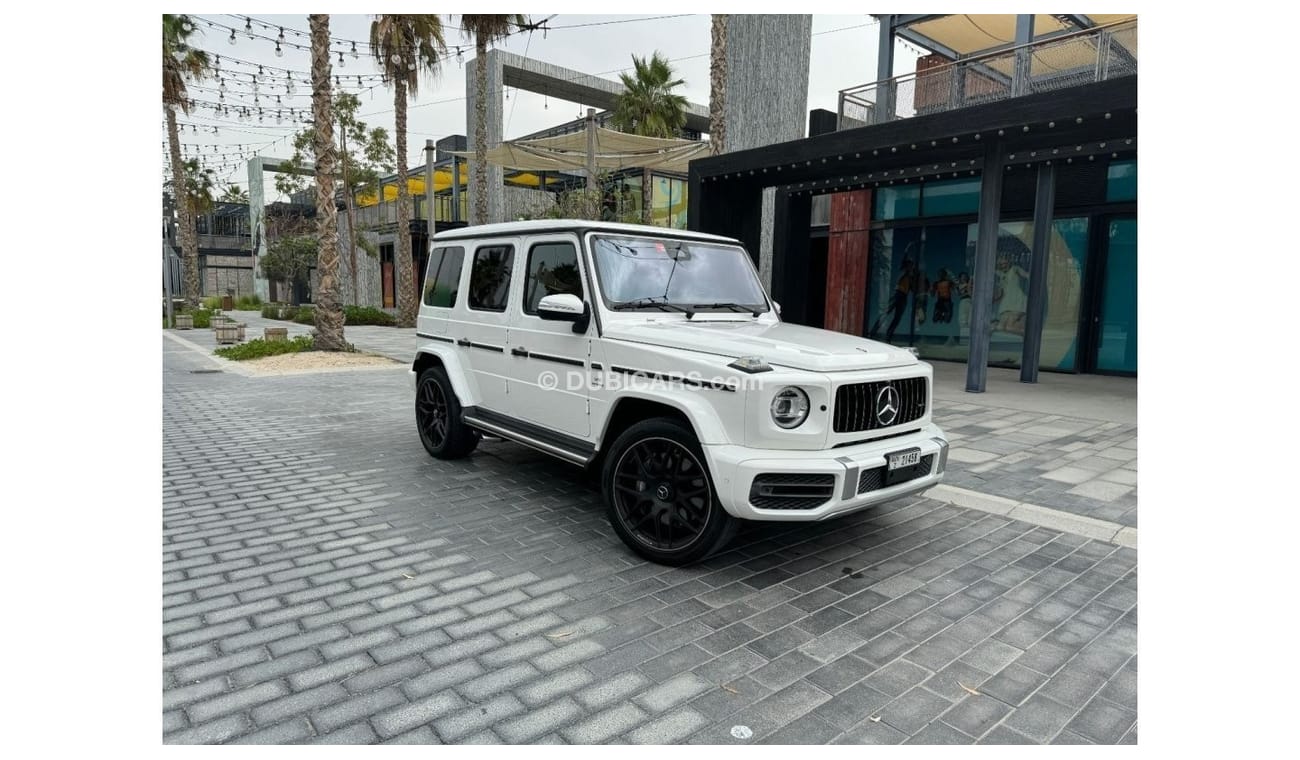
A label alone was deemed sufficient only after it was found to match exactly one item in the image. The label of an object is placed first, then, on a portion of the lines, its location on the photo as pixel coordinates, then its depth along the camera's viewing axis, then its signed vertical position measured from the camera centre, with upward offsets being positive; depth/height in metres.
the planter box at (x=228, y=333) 16.61 -0.39
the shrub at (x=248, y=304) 39.19 +0.70
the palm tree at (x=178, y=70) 20.81 +7.46
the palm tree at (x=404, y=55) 19.36 +7.54
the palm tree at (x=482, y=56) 18.41 +7.25
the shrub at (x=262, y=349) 14.47 -0.65
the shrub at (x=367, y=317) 25.47 +0.07
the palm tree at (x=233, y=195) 36.05 +6.36
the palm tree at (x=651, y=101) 23.14 +7.28
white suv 3.65 -0.36
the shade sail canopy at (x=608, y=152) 17.08 +4.26
